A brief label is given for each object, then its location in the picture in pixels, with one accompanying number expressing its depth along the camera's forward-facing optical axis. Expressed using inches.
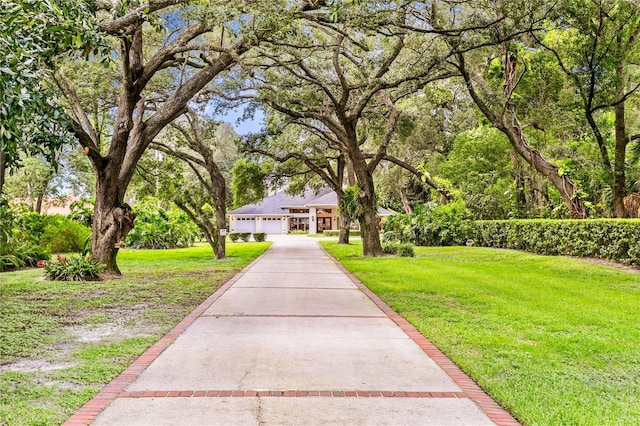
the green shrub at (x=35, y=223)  741.9
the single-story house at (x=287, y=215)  2102.6
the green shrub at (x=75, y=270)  481.4
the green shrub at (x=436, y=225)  992.9
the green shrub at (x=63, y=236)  835.4
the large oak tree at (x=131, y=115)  455.2
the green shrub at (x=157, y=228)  1052.5
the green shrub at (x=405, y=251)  784.3
